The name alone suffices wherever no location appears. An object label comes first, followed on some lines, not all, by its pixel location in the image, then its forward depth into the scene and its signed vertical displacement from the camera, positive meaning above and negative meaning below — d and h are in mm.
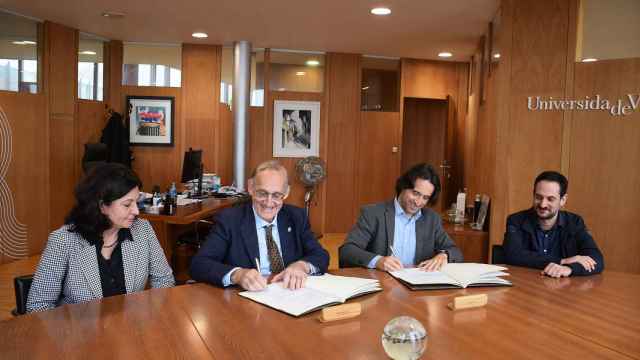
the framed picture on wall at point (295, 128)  8836 +277
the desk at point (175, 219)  4719 -679
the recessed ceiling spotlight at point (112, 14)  6500 +1515
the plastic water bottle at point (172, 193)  5160 -497
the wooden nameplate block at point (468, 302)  2092 -591
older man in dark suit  2609 -461
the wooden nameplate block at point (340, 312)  1889 -586
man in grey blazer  3141 -486
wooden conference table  1633 -616
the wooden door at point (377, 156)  9109 -154
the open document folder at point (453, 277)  2406 -588
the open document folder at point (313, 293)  2012 -587
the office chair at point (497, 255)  3152 -609
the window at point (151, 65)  8422 +1180
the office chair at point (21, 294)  2238 -641
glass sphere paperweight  1480 -524
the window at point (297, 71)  8758 +1192
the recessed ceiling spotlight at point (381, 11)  5962 +1505
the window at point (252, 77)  8633 +1047
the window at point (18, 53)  6410 +1016
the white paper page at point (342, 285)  2166 -579
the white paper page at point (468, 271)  2456 -579
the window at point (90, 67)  7766 +1045
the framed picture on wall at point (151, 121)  8469 +312
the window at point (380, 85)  9070 +1044
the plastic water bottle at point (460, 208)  5930 -645
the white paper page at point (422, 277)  2410 -589
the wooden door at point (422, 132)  9547 +288
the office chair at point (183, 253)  5262 -1082
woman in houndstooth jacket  2248 -479
